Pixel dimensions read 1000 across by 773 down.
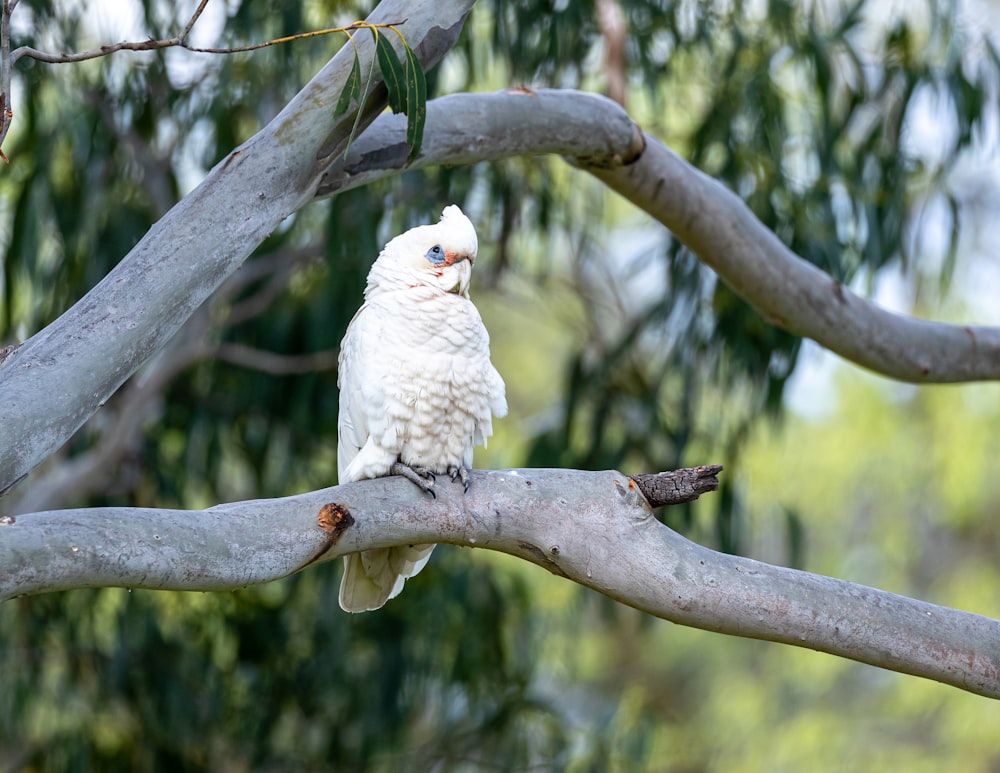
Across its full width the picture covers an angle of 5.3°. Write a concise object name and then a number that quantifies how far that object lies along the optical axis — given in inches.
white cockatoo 347.0
